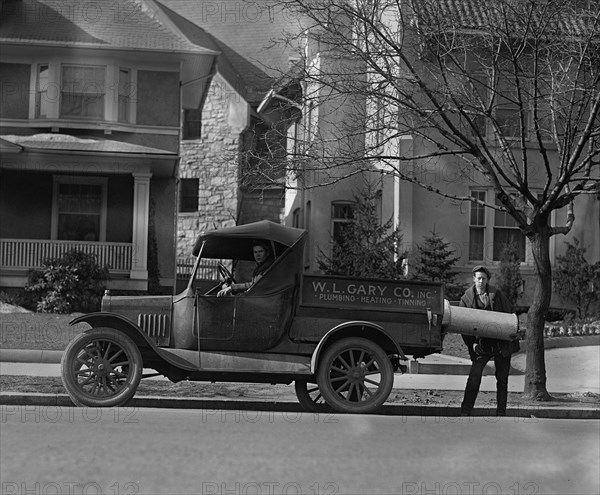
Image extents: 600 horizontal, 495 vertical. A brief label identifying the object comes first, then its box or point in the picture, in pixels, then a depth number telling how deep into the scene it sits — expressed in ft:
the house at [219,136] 116.26
